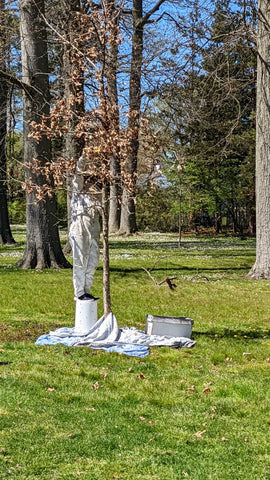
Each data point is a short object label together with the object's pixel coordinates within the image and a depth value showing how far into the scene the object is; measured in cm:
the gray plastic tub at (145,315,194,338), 743
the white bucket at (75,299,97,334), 757
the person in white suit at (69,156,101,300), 746
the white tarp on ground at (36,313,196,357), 705
